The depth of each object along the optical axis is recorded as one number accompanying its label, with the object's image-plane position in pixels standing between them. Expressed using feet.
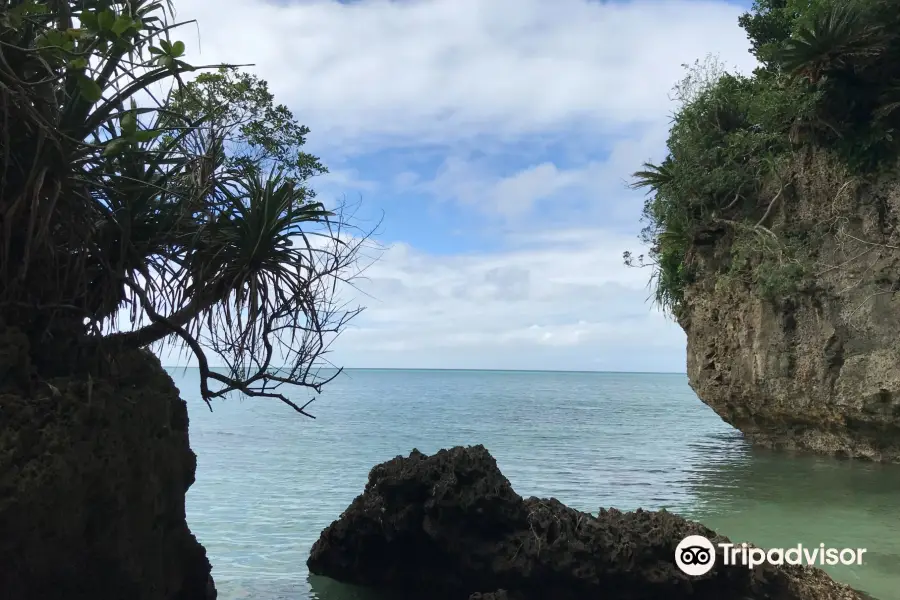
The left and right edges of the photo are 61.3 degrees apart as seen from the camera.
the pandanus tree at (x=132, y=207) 12.66
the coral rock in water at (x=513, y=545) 17.53
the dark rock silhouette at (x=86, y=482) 12.39
